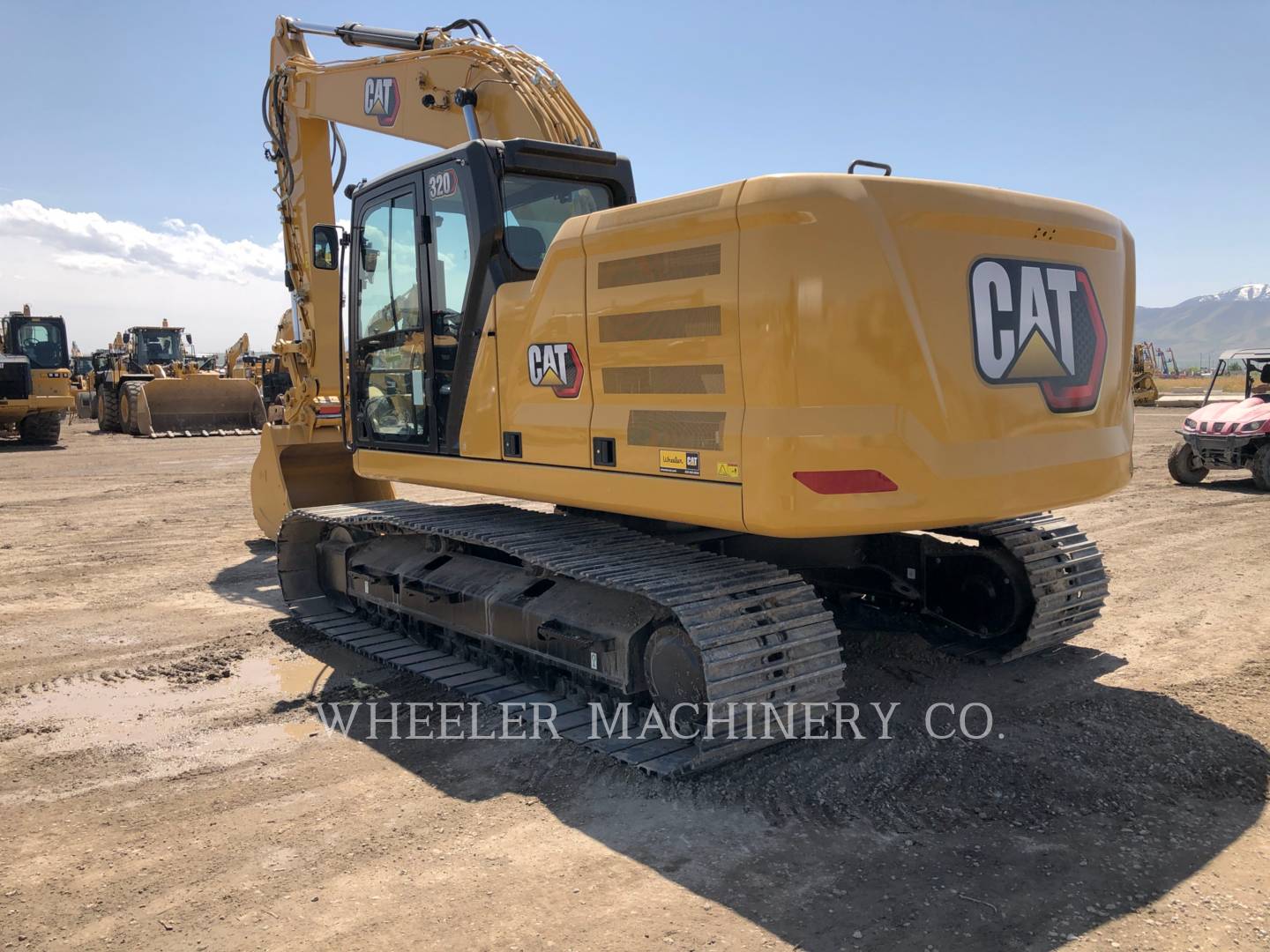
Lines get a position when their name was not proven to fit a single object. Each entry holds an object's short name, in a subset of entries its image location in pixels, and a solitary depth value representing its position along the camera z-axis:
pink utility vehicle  12.62
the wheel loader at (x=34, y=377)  21.41
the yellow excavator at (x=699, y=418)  3.77
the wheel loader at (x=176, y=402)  24.44
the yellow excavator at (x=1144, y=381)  31.61
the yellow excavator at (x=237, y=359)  30.27
